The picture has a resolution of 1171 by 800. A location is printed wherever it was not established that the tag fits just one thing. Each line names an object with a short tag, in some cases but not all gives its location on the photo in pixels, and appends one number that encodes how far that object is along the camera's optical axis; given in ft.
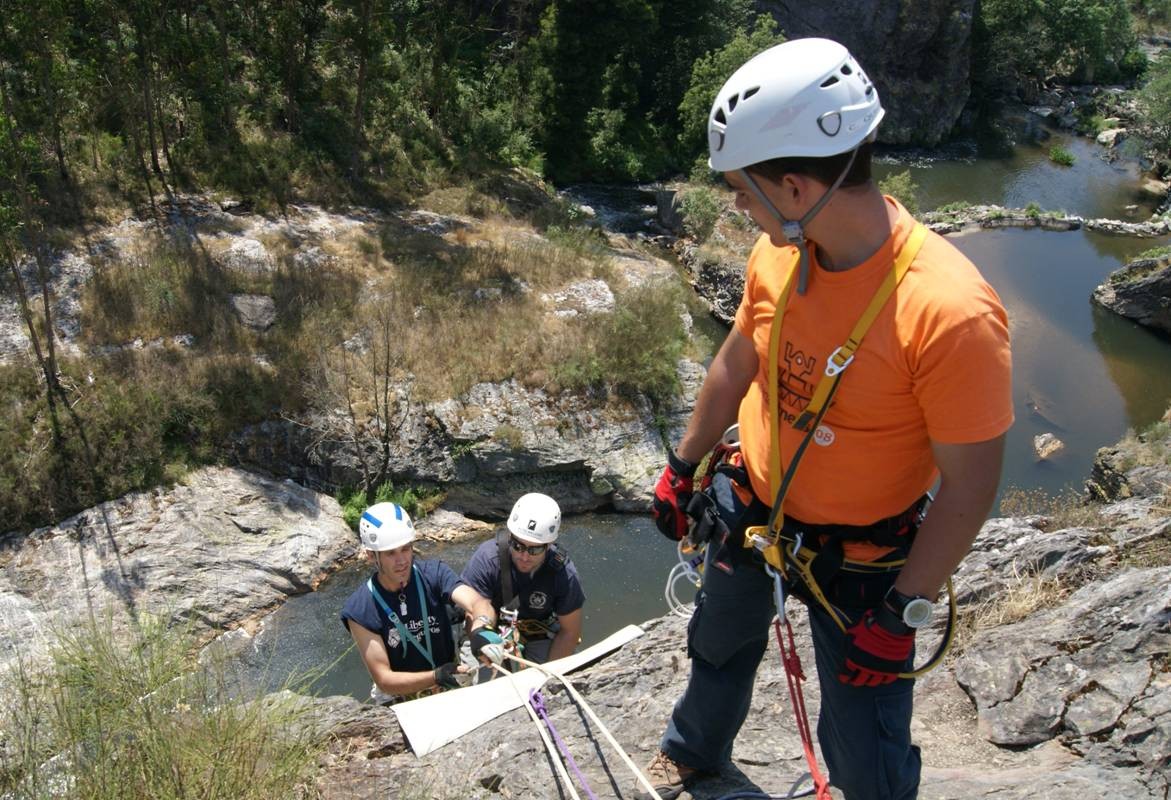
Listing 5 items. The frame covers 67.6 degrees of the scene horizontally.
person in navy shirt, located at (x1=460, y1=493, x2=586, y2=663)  15.23
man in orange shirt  6.42
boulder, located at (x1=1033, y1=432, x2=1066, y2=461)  48.11
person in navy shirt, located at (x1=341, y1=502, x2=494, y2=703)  14.52
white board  11.83
